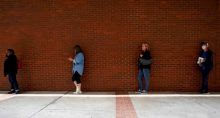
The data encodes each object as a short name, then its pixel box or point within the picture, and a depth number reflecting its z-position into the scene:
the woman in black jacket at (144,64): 12.37
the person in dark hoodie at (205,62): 12.26
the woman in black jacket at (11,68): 12.59
